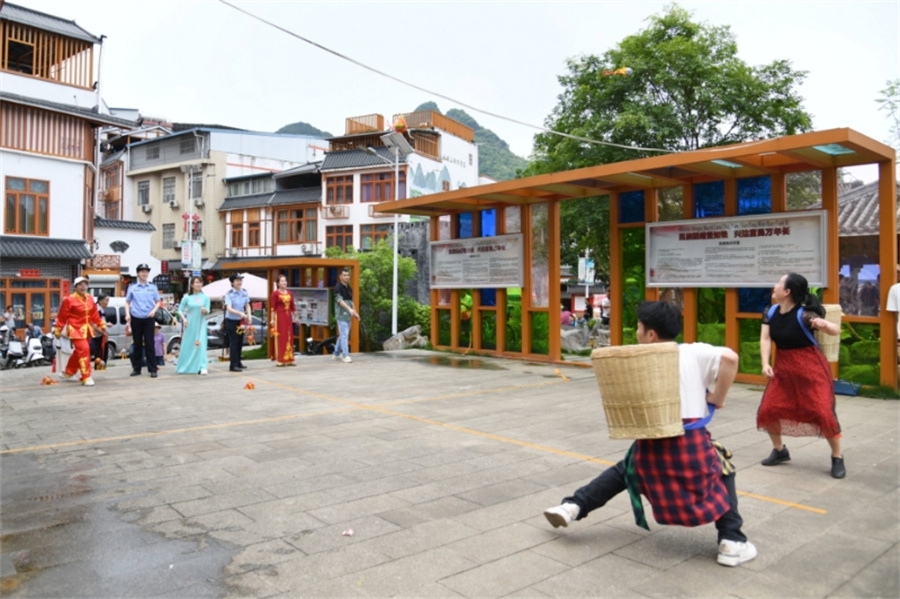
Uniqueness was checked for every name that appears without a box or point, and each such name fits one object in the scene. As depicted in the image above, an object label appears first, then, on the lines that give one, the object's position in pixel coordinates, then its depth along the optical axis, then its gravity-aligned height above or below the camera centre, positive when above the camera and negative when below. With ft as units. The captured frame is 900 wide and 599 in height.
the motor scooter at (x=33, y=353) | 56.03 -3.98
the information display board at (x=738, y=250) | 29.71 +2.33
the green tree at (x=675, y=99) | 63.00 +18.91
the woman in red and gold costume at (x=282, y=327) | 41.14 -1.44
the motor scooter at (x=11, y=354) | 56.08 -4.11
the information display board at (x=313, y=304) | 52.31 -0.12
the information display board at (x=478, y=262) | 42.86 +2.55
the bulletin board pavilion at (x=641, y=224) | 28.19 +4.26
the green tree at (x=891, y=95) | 60.39 +17.87
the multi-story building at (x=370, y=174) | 122.83 +23.22
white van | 64.08 -2.39
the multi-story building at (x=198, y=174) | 144.36 +27.67
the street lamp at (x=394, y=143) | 66.59 +15.47
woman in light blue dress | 36.58 -1.50
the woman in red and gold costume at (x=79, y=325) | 32.53 -1.02
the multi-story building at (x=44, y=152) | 77.46 +17.48
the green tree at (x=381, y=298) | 69.87 +0.43
